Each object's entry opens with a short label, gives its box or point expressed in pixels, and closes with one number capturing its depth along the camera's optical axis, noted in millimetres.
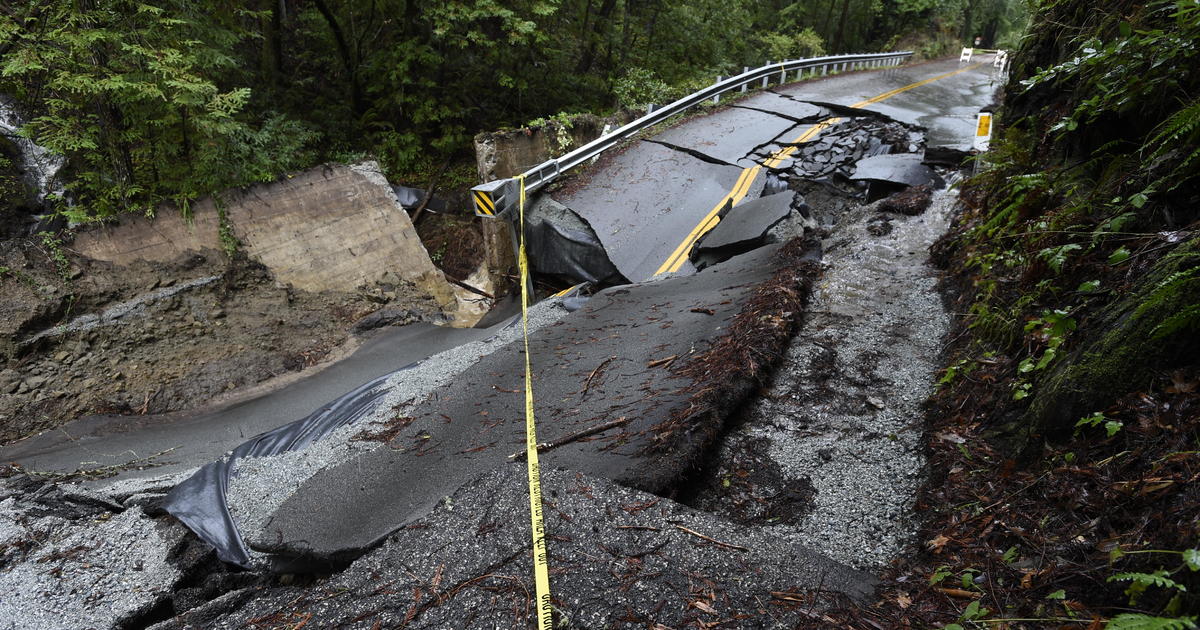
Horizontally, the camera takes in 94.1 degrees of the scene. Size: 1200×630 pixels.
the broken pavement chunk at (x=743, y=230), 7414
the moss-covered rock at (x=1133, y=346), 2301
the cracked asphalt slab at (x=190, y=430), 5789
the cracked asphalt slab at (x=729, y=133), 10836
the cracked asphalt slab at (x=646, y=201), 8633
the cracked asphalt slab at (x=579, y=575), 2377
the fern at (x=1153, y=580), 1593
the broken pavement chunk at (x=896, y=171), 8312
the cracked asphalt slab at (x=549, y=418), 3299
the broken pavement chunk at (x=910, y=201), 6996
